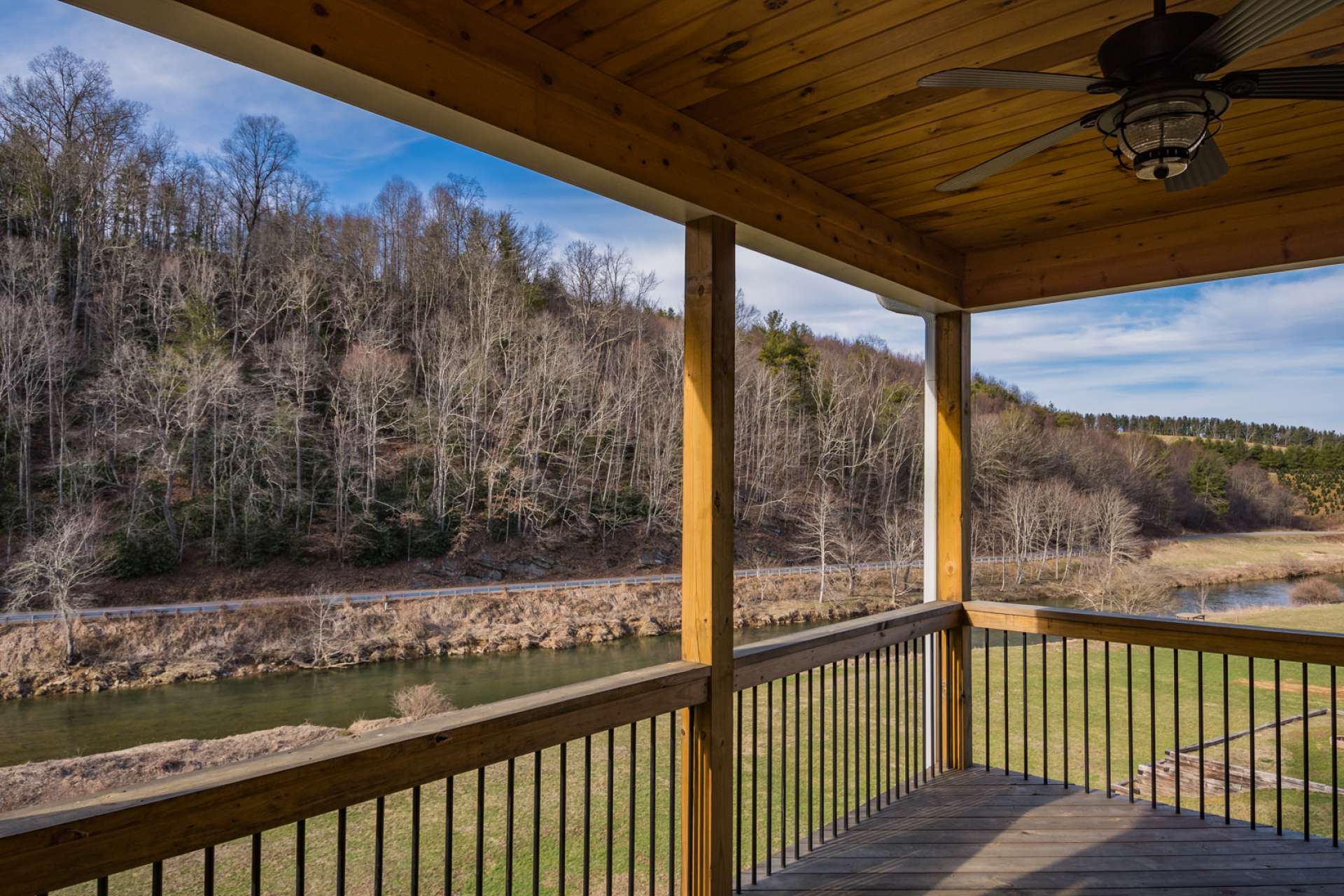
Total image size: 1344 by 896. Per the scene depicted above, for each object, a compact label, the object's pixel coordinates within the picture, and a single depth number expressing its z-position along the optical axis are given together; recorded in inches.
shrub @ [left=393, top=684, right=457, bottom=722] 334.0
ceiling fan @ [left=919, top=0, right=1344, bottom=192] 53.3
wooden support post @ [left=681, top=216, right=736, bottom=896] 88.9
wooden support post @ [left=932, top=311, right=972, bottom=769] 142.0
